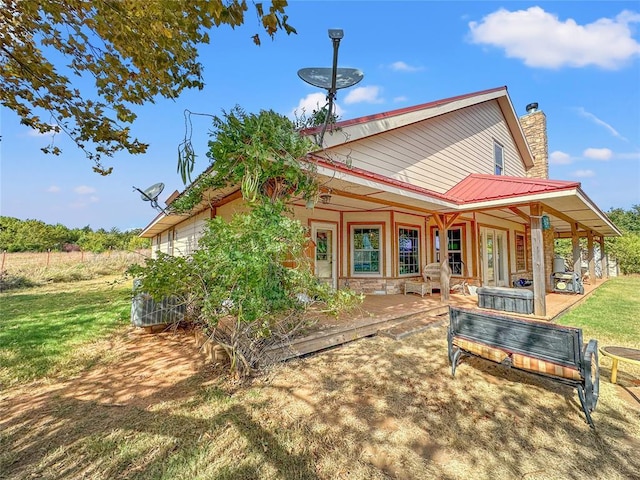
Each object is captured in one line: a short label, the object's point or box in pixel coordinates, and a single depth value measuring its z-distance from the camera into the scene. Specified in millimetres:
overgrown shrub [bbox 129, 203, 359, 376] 3115
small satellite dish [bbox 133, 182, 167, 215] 5914
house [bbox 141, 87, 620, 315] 6242
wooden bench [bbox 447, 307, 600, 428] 2916
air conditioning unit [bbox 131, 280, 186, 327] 5727
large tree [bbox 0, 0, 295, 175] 3375
